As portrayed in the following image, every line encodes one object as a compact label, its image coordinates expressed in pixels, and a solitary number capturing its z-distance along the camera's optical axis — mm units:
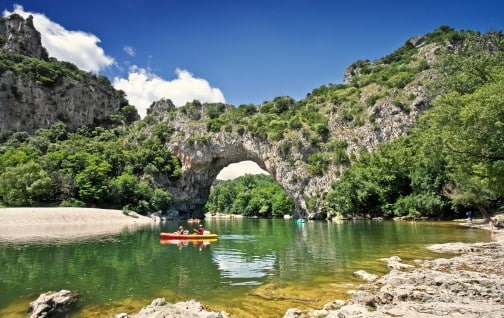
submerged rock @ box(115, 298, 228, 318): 8306
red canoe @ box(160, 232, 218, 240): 28094
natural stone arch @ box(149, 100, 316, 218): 69062
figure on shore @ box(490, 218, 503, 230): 28838
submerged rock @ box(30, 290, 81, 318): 9172
